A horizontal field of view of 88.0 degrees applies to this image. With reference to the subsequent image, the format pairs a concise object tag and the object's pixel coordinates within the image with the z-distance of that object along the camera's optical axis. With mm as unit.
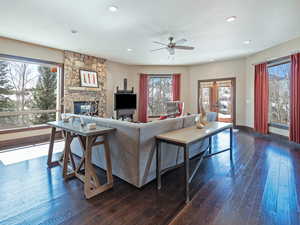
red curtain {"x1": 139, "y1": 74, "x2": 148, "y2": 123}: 7402
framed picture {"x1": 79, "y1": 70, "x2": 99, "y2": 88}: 5645
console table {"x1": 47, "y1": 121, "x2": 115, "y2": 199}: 1986
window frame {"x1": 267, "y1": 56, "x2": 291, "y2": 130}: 4484
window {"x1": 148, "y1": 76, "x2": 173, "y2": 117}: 7594
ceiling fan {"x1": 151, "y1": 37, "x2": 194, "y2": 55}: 3875
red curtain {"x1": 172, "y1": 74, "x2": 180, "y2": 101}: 7445
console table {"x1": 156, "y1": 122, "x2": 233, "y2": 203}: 1878
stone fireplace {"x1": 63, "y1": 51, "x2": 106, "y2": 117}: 5258
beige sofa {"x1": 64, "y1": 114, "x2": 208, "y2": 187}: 2090
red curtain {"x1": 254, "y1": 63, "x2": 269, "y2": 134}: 5121
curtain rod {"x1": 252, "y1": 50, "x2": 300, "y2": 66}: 4168
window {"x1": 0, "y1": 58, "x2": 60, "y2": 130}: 4290
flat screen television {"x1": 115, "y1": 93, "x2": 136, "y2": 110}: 6375
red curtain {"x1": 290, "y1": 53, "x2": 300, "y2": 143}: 4098
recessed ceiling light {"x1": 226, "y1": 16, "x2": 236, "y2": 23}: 3048
